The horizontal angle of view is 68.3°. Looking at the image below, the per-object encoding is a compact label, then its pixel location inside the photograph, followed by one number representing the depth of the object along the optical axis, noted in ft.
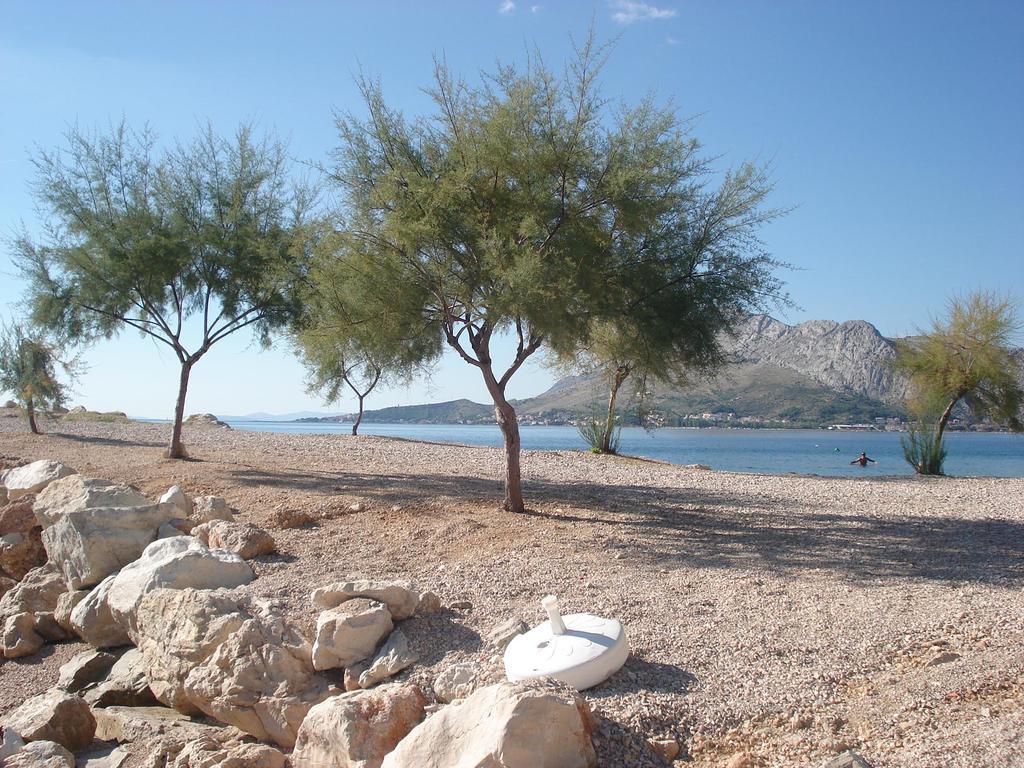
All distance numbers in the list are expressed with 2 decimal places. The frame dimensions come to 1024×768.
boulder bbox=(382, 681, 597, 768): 12.14
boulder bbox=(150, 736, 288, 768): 15.55
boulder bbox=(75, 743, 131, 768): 17.25
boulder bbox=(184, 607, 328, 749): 17.66
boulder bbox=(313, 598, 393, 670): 18.52
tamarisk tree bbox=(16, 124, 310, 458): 46.42
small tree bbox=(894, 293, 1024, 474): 65.57
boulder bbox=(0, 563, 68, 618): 27.99
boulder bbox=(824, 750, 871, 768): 11.34
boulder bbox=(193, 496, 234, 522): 31.35
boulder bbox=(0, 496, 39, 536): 33.65
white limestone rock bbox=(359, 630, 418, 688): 17.58
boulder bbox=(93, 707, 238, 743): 17.93
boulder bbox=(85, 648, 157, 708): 20.85
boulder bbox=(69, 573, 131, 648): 24.27
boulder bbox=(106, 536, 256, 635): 23.11
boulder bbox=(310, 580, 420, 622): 19.80
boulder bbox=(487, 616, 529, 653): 17.60
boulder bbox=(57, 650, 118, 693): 21.95
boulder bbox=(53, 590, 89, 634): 25.99
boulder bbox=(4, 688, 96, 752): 17.78
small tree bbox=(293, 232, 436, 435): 30.83
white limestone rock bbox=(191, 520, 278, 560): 26.84
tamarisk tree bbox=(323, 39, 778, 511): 30.45
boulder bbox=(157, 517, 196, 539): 29.53
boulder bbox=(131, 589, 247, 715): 19.69
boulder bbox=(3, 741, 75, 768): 16.31
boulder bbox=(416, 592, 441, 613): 20.10
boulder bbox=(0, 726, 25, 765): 16.72
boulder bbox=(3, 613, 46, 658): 24.76
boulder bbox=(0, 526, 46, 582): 33.17
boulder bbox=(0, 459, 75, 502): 37.70
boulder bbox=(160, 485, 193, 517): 32.60
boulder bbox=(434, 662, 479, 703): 16.11
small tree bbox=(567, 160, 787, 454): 33.55
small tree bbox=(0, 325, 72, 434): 75.72
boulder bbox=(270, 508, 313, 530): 31.19
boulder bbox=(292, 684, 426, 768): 14.38
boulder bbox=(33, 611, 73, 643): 25.95
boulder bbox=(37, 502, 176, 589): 27.78
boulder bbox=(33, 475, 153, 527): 30.12
